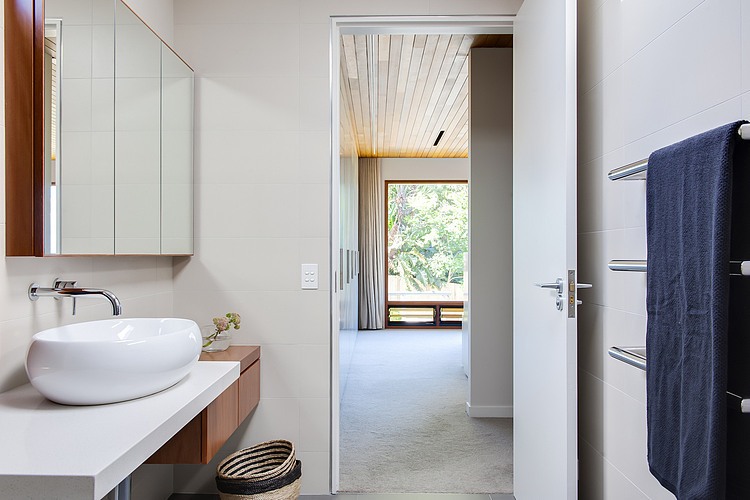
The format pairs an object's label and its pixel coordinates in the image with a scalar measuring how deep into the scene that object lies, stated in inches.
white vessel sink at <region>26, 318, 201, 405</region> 50.0
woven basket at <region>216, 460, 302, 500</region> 78.3
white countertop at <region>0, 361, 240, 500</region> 38.1
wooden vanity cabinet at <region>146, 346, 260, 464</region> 67.7
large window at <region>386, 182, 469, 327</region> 319.0
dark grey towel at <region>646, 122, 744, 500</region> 37.2
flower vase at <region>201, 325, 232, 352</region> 91.6
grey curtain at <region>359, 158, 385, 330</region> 311.3
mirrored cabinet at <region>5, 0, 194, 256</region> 58.5
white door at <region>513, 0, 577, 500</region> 68.3
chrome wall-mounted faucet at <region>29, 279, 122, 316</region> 61.4
